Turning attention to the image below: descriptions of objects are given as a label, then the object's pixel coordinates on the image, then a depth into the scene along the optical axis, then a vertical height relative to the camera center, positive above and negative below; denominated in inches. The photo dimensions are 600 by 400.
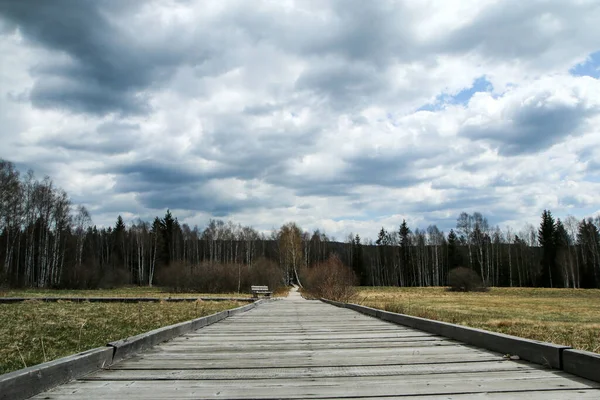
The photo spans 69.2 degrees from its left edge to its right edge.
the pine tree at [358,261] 3422.7 -38.0
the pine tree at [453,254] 3225.9 +5.2
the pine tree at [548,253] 2839.6 -0.1
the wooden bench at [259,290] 1187.6 -91.3
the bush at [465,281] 2156.7 -131.8
